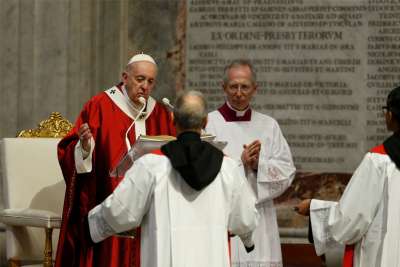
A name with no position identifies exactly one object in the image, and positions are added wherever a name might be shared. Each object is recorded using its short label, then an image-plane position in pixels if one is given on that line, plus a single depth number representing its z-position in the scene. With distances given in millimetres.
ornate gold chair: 13477
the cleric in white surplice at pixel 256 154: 12994
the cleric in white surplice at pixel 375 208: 9844
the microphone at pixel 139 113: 12250
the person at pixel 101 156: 12008
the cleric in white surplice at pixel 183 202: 8844
